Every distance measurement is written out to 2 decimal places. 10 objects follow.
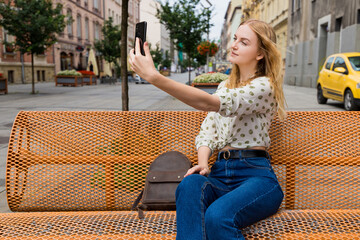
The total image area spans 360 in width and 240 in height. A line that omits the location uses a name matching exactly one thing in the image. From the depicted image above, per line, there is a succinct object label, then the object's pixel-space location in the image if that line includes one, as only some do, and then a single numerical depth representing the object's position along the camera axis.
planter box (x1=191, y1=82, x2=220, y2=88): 10.07
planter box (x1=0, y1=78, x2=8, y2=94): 17.93
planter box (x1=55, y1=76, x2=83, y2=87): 27.52
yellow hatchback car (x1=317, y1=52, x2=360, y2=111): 10.87
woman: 1.72
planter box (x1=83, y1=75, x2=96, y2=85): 30.52
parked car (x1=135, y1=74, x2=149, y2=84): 34.91
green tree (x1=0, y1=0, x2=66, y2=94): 17.23
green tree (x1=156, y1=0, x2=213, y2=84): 19.81
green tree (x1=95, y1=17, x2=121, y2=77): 34.94
